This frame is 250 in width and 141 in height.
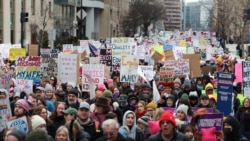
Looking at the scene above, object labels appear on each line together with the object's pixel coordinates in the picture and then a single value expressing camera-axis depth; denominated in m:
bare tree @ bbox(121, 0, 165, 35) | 96.00
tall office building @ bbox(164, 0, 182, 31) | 176.19
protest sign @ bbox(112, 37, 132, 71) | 20.86
